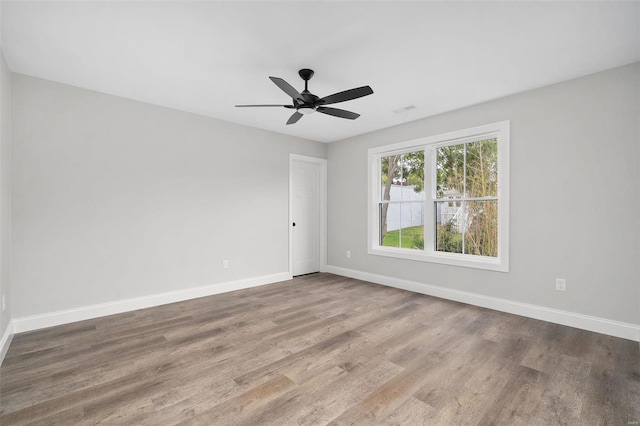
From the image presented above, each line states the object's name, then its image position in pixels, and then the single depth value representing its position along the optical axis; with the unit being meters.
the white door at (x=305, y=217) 5.59
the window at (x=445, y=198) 3.76
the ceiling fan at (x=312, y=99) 2.66
